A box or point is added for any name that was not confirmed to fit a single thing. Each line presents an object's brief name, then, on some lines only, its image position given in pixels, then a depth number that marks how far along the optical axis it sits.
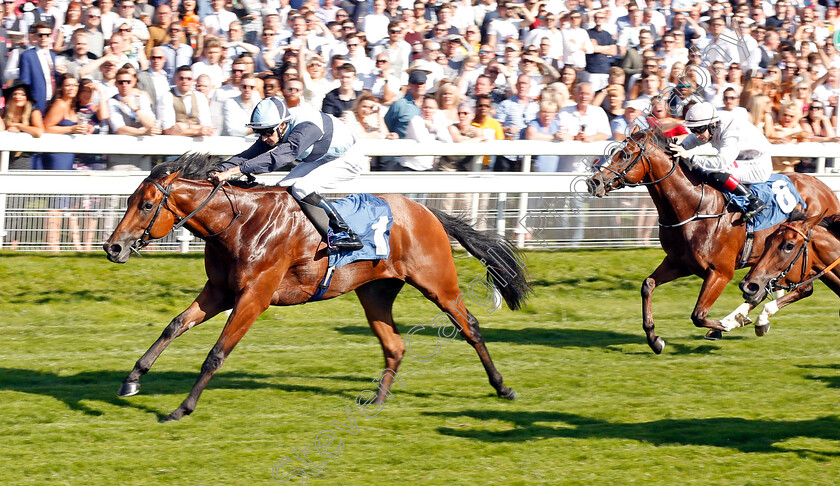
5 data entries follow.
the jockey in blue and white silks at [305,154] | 10.90
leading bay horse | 10.59
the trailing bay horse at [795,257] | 11.27
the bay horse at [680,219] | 13.85
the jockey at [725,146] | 14.32
